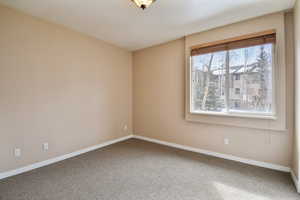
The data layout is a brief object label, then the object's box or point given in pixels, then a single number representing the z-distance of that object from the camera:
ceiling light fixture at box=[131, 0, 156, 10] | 1.73
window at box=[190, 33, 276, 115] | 2.48
